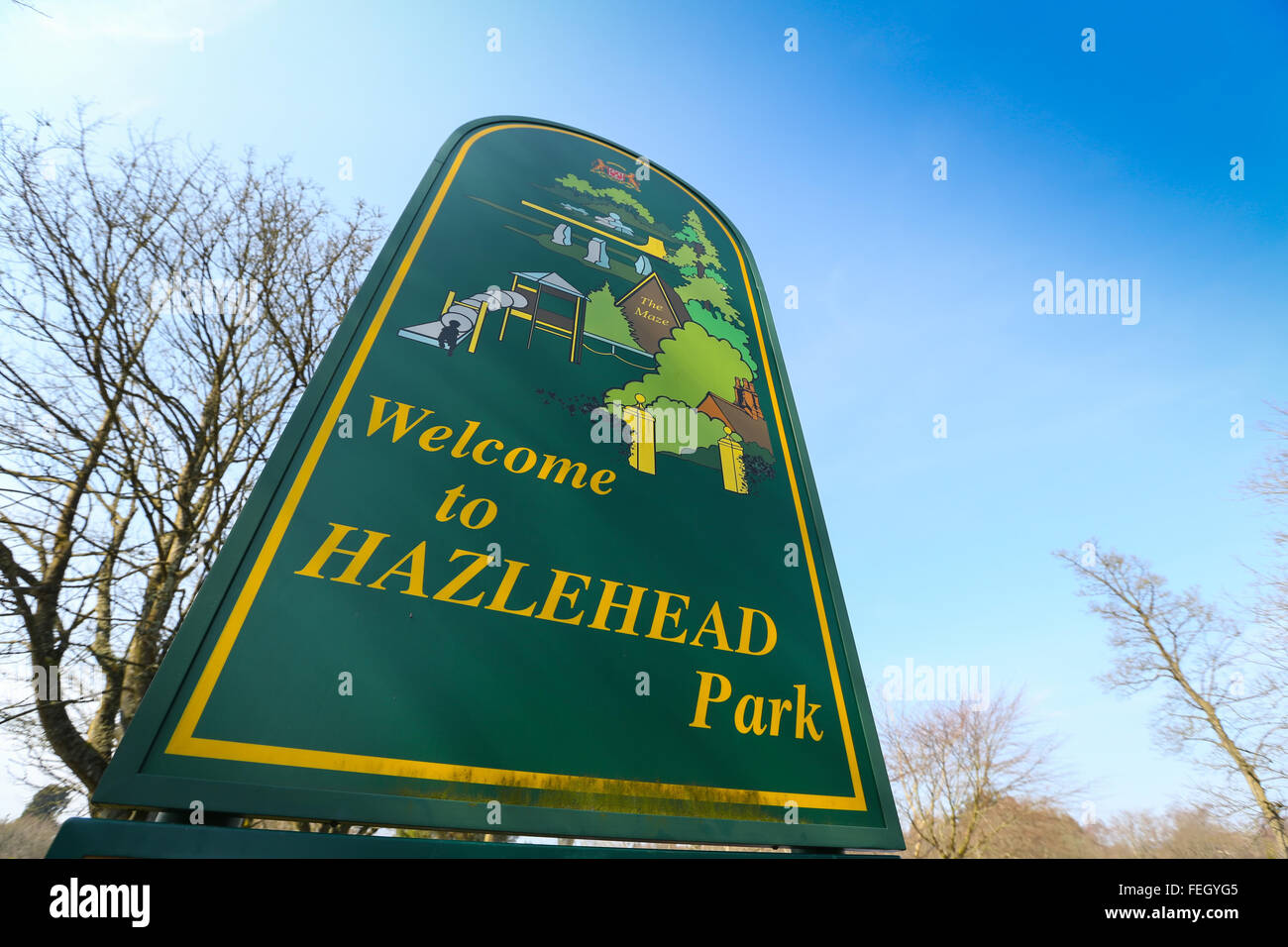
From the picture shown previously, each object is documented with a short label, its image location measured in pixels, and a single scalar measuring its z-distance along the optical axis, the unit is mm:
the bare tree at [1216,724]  13453
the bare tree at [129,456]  6867
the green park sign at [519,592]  1764
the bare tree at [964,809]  19078
